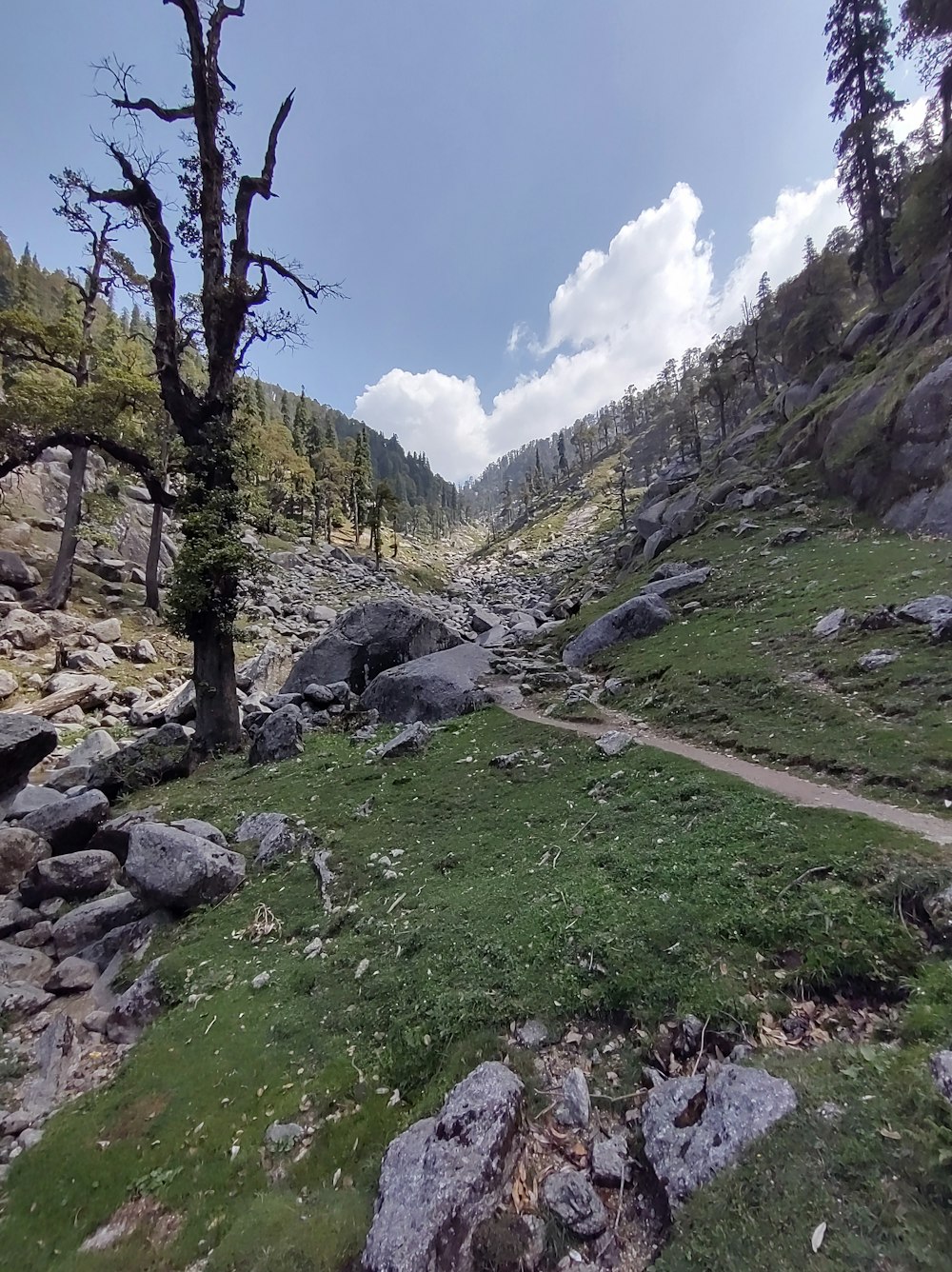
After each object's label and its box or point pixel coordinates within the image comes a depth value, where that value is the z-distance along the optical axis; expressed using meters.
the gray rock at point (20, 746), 13.93
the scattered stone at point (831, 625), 17.56
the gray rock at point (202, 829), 12.19
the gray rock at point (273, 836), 11.80
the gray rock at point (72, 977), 9.20
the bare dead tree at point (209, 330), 16.25
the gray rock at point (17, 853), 11.38
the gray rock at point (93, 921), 10.17
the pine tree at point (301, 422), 104.12
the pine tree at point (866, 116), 42.69
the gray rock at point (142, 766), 16.47
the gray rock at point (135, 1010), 8.19
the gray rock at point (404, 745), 16.92
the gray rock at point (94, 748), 18.72
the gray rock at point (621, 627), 25.47
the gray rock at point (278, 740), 17.89
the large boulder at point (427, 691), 21.23
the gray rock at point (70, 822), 12.64
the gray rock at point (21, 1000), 8.45
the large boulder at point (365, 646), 25.62
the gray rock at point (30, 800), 13.52
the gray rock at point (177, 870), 10.22
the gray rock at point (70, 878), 11.16
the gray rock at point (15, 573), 29.41
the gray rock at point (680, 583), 28.23
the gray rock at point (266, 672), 28.06
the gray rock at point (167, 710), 22.17
